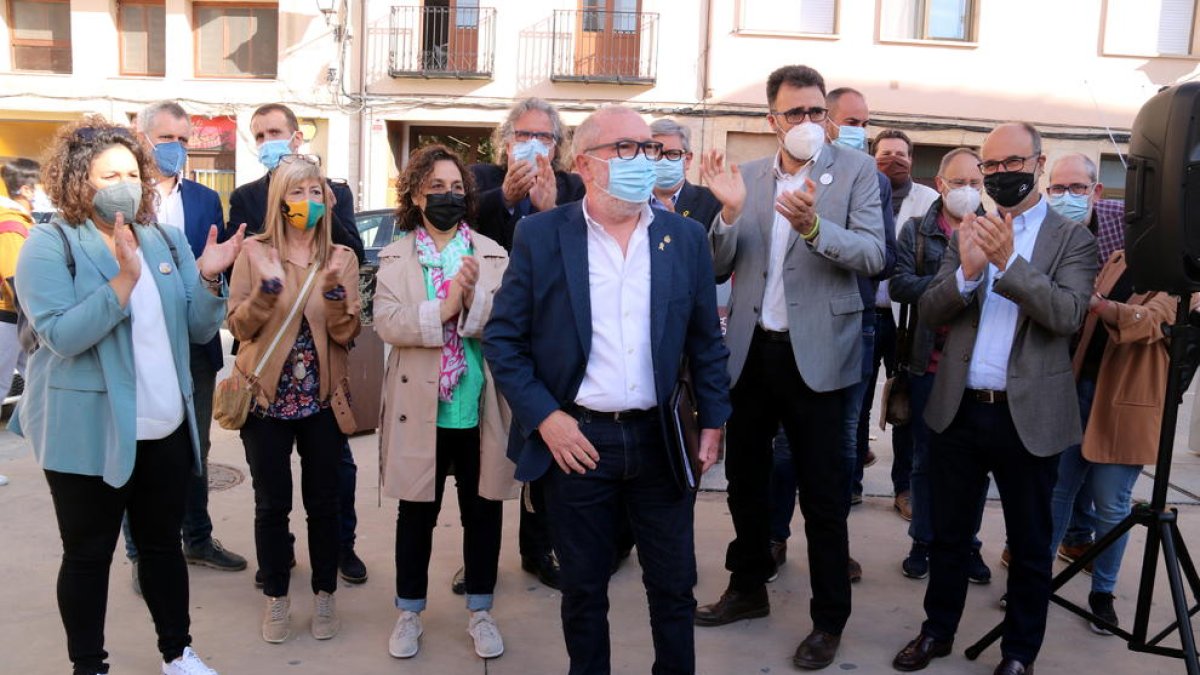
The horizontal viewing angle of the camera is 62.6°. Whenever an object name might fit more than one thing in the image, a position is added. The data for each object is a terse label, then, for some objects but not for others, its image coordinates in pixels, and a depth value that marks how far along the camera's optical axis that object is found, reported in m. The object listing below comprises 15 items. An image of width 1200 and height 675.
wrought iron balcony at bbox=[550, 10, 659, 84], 17.58
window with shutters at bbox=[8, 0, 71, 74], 18.36
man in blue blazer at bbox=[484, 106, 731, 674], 2.97
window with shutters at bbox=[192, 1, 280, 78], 18.08
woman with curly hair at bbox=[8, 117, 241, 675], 3.02
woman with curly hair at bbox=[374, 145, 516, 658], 3.60
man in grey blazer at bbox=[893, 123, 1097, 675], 3.44
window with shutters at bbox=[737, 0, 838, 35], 17.05
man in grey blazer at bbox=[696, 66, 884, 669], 3.62
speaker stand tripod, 3.30
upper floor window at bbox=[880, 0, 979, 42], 17.12
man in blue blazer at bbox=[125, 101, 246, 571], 4.29
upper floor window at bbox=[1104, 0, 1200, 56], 17.20
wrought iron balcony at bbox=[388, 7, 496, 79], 17.73
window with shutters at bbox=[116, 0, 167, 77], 18.16
